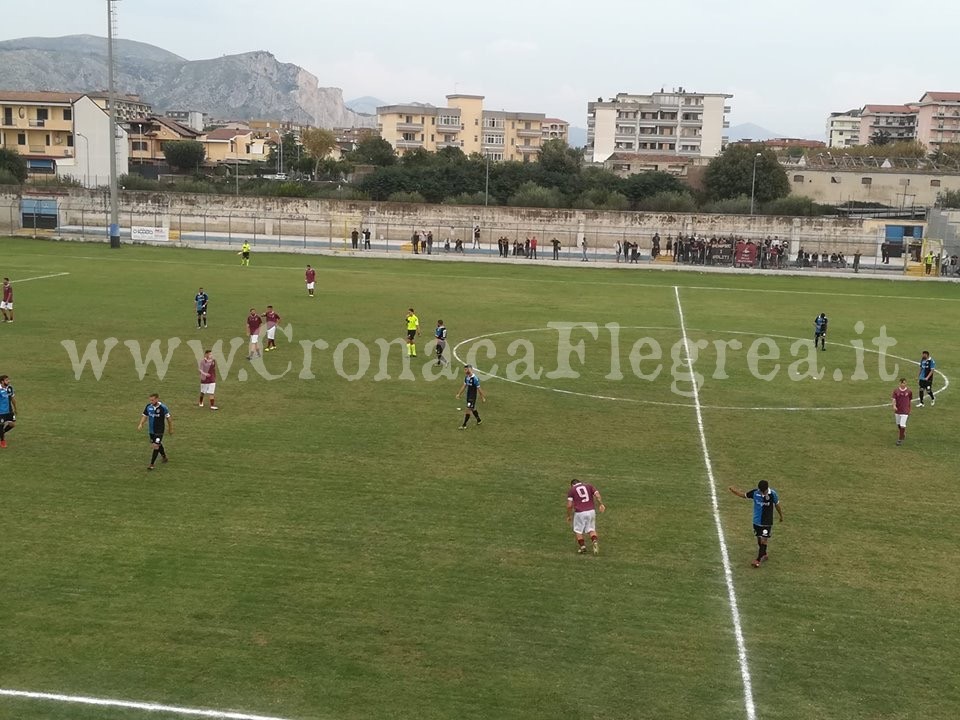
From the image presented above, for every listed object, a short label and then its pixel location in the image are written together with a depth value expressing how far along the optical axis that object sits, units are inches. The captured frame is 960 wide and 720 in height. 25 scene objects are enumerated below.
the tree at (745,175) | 3740.2
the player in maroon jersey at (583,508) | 565.6
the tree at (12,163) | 3646.7
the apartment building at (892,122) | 7488.2
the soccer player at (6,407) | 751.7
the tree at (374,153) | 4790.8
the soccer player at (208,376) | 861.8
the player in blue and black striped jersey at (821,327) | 1272.1
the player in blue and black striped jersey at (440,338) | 1100.5
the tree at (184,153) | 4669.5
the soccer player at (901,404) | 834.2
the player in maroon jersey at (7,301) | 1304.1
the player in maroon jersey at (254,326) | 1096.8
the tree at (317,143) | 5482.3
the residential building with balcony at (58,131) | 4264.3
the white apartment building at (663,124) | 5900.6
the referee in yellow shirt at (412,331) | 1166.3
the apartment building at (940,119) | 6860.2
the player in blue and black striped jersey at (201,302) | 1283.2
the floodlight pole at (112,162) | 2294.9
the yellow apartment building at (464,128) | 6289.4
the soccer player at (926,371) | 951.0
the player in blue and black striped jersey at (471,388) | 842.0
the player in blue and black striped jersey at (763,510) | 553.6
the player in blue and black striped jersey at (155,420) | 703.1
